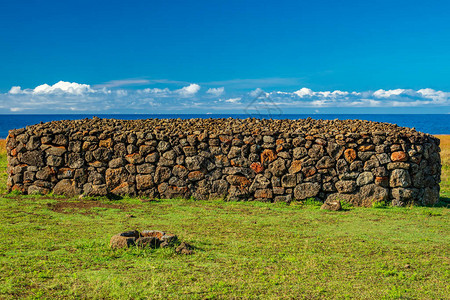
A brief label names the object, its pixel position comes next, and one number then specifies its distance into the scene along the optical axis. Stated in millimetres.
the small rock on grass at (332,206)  11172
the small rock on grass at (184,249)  6930
